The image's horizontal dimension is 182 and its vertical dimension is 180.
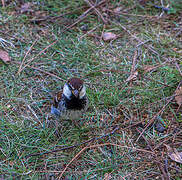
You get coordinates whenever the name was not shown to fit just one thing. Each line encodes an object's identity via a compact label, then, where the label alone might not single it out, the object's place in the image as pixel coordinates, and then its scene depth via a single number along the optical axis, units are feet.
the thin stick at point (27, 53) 31.75
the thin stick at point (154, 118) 25.92
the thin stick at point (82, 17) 36.63
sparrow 23.89
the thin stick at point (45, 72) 31.04
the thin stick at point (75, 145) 23.94
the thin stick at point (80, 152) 22.76
